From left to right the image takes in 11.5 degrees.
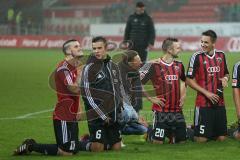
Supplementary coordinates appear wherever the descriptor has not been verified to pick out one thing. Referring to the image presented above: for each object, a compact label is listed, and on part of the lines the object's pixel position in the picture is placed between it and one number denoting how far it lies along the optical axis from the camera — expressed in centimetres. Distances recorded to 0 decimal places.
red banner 5722
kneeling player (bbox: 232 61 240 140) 1690
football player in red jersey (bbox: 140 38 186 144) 1674
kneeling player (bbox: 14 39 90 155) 1470
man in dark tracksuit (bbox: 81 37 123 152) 1534
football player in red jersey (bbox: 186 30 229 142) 1708
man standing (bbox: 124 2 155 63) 2732
